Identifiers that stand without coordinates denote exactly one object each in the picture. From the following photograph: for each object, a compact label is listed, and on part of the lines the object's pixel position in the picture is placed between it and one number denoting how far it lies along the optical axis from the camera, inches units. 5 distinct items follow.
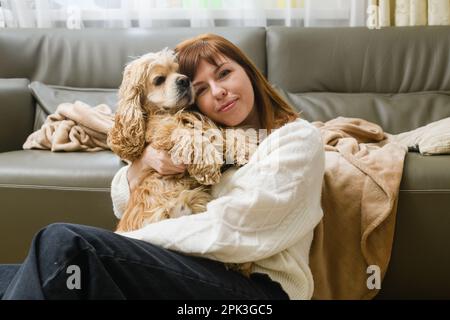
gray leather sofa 59.5
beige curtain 87.9
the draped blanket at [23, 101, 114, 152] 70.2
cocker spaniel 43.1
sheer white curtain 96.4
